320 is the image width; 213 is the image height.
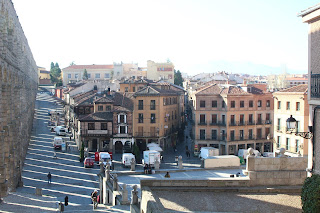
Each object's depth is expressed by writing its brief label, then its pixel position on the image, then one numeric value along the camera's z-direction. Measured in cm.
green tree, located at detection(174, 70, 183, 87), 13230
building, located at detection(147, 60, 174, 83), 12381
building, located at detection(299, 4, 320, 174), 1462
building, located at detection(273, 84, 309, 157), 4784
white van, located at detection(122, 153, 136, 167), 5097
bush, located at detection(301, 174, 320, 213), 1299
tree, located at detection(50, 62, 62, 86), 18438
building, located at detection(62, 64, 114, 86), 15130
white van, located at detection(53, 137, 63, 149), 6351
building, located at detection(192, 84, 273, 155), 6125
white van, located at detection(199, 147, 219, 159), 5328
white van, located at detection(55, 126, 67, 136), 7750
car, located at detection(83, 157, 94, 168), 5059
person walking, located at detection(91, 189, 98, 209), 3058
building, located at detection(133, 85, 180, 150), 6309
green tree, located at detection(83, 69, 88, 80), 14546
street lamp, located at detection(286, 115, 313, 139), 1635
